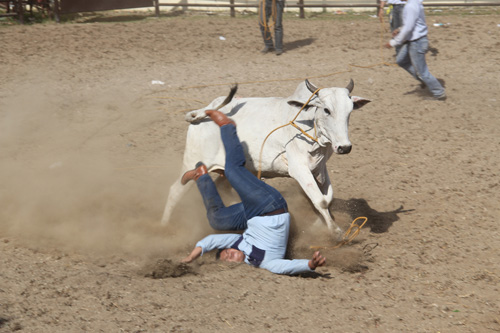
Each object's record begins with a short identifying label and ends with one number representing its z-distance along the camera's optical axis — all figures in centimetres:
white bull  900
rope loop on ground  961
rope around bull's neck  930
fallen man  887
